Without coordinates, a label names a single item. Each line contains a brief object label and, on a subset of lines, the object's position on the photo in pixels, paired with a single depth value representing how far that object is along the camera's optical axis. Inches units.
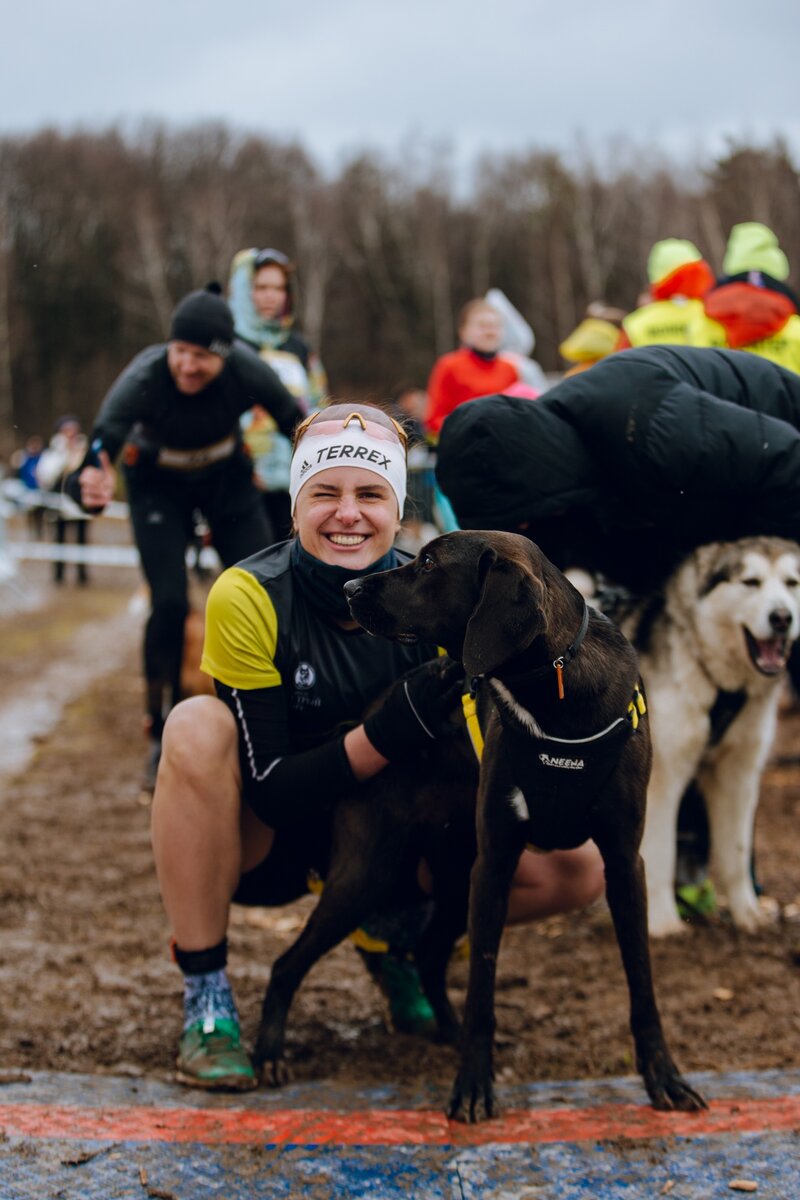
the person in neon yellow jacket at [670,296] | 249.6
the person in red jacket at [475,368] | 277.7
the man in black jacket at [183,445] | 180.1
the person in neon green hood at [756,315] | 171.8
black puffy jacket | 123.4
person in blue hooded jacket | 237.6
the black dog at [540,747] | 92.7
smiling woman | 106.0
